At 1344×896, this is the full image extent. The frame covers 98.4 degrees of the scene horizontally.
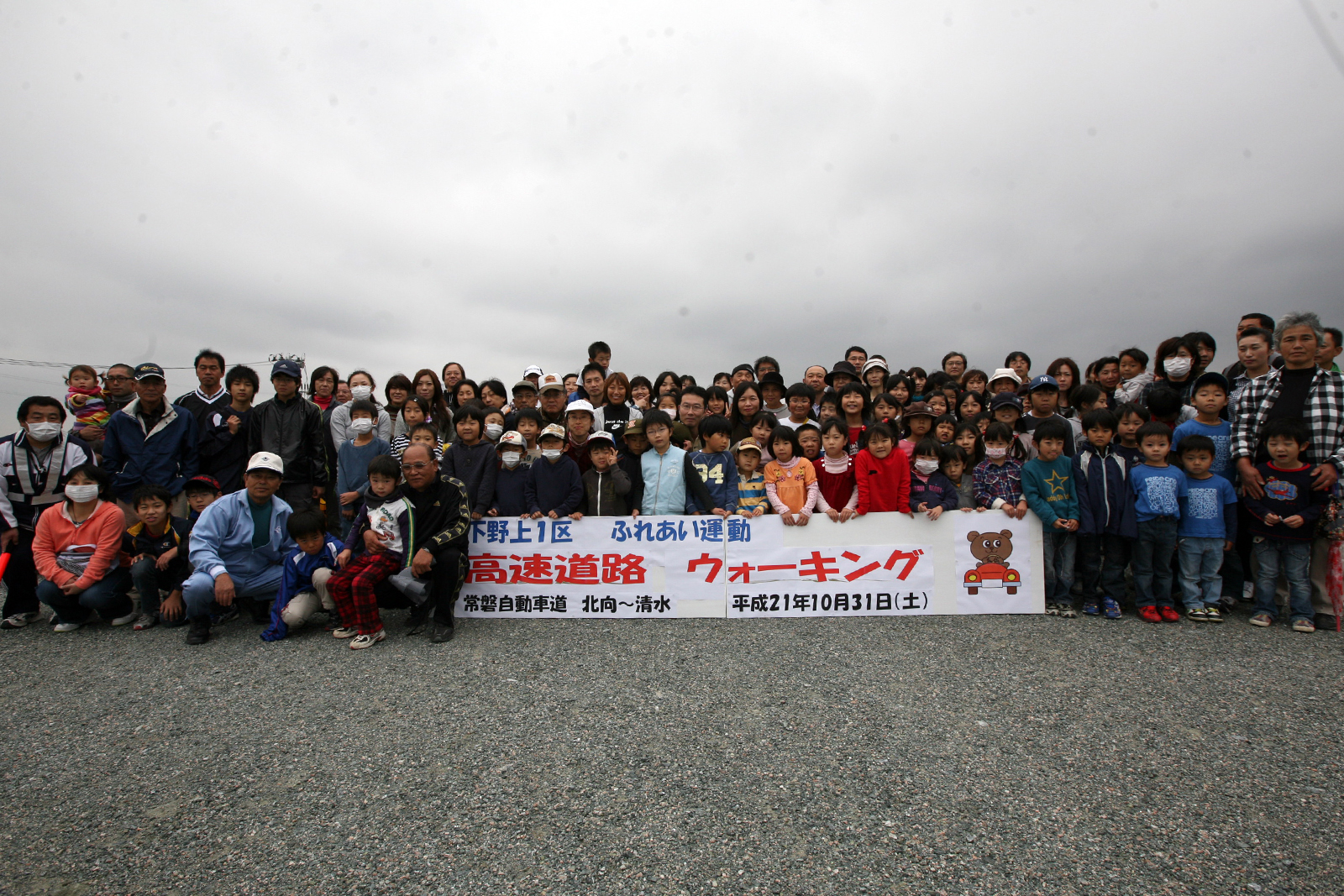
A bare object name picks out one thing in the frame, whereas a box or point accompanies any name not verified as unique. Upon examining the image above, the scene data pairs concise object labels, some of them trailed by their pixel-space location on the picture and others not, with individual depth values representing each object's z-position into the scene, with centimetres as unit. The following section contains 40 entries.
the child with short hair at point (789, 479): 580
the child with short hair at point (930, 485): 567
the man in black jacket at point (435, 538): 501
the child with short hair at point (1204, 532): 512
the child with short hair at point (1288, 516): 488
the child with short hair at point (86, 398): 656
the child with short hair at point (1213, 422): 538
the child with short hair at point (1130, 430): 545
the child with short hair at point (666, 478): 582
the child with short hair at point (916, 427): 612
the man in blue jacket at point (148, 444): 590
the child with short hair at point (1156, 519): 513
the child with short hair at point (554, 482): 569
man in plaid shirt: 490
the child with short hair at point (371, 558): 484
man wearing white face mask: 554
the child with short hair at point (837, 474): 586
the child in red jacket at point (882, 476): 569
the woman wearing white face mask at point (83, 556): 521
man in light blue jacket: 512
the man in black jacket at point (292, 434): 624
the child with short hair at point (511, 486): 583
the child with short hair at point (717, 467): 582
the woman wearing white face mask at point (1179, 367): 609
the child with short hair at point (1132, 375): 666
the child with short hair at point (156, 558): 536
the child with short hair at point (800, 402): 680
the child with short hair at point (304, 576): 502
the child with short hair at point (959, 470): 580
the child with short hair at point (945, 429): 609
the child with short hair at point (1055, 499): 539
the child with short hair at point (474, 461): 578
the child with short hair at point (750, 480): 584
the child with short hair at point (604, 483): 569
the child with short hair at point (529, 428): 620
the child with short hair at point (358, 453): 606
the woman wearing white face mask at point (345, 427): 653
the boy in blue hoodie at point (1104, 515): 525
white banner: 543
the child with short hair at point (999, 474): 568
